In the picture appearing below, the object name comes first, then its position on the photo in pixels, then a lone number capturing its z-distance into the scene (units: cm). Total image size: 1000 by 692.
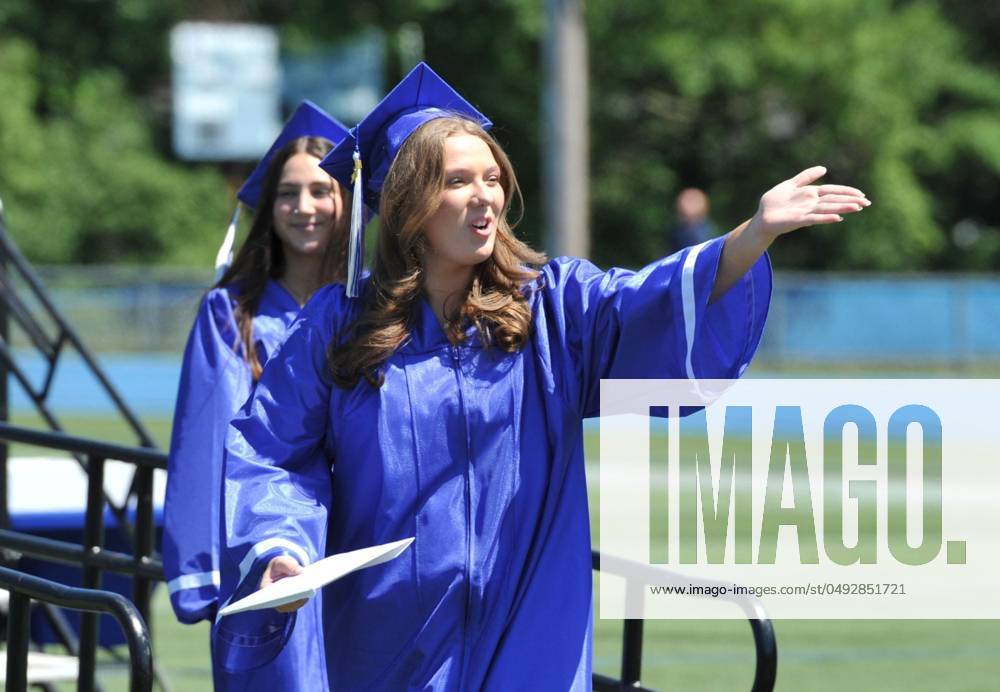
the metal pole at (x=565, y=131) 3834
